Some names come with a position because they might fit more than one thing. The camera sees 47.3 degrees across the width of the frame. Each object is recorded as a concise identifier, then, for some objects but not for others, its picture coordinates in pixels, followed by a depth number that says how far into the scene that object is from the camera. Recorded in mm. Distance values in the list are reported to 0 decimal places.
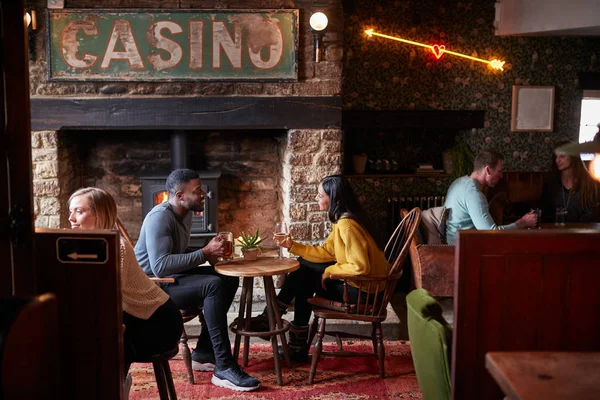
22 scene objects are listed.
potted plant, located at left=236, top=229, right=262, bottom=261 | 4078
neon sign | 6160
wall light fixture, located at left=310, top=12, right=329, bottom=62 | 4961
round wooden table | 3888
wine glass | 4023
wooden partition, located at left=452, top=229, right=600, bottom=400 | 2605
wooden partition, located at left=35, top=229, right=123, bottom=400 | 2514
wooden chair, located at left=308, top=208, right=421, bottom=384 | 3916
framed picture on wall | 6422
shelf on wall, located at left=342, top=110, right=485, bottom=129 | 6285
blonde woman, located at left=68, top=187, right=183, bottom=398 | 3031
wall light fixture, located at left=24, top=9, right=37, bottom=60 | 4820
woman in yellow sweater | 3926
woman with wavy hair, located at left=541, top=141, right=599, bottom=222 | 5719
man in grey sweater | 3855
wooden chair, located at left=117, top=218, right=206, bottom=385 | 3924
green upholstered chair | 2477
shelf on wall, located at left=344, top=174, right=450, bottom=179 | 6324
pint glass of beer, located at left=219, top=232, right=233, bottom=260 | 3891
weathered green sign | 4922
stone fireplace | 5016
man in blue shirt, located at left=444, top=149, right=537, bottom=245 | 4777
